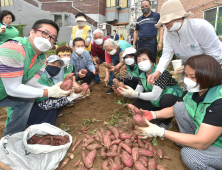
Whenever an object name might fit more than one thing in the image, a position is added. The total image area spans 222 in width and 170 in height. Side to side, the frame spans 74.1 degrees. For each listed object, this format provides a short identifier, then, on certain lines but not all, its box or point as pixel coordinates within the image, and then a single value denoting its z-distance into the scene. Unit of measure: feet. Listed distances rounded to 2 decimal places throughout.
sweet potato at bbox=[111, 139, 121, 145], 6.15
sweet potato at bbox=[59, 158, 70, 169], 5.38
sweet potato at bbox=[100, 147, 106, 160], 5.58
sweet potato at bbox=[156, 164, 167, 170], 4.93
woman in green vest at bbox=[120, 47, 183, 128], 7.41
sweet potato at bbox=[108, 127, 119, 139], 6.52
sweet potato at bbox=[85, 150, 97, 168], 5.23
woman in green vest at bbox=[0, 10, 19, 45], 12.21
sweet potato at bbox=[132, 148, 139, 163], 5.33
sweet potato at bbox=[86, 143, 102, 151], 5.96
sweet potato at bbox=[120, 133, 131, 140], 6.38
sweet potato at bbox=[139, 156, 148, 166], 5.20
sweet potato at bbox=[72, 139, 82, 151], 6.07
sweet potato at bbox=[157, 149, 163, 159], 5.66
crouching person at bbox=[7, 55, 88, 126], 7.53
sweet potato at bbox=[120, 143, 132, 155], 5.67
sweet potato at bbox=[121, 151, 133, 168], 5.13
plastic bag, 4.97
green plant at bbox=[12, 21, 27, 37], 36.92
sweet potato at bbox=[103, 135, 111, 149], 5.90
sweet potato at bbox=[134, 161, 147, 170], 4.88
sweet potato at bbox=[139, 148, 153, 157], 5.57
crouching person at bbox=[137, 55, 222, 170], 4.28
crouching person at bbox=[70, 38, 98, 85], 11.68
